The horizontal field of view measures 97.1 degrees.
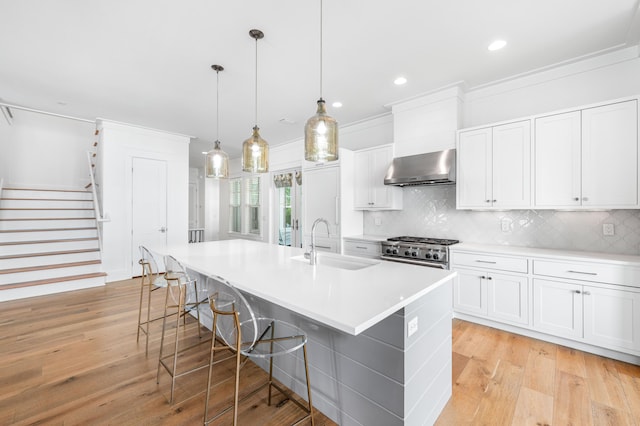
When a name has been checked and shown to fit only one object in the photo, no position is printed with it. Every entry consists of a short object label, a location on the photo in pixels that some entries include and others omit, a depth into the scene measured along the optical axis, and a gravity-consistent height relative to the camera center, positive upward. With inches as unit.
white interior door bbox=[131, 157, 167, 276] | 207.2 +6.0
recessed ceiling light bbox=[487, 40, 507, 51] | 101.0 +60.6
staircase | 164.6 -19.9
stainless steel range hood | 132.9 +21.0
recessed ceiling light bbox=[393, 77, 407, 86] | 129.0 +60.9
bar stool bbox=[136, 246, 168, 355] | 98.0 -23.9
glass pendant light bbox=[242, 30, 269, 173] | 101.3 +21.3
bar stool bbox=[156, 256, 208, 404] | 81.6 -24.9
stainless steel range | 128.3 -18.6
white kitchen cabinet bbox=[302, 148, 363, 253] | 173.6 +8.7
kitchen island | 52.6 -27.0
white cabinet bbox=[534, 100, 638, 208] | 96.8 +19.7
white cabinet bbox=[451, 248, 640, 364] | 91.3 -31.2
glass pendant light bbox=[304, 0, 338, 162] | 74.9 +20.5
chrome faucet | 86.9 -13.5
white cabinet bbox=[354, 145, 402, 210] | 160.4 +17.7
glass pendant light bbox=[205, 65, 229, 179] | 112.7 +19.4
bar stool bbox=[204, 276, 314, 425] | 55.3 -31.6
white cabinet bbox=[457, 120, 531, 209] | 117.0 +19.7
